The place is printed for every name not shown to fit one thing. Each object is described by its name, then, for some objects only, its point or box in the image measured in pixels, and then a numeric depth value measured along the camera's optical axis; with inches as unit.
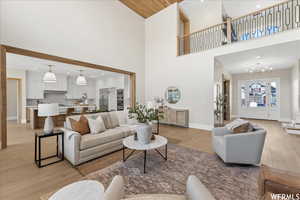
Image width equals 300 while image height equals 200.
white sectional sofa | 88.7
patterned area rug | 64.2
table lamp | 90.6
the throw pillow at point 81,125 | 104.4
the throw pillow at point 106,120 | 128.8
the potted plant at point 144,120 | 88.0
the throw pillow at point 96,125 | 110.7
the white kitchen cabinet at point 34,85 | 258.2
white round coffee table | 83.1
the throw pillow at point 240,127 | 92.7
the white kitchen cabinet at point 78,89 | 324.3
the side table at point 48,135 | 89.4
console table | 203.6
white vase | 87.6
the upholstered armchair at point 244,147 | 82.5
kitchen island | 193.8
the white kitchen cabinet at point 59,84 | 283.8
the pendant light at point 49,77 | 190.5
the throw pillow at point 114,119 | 134.4
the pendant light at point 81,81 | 229.3
